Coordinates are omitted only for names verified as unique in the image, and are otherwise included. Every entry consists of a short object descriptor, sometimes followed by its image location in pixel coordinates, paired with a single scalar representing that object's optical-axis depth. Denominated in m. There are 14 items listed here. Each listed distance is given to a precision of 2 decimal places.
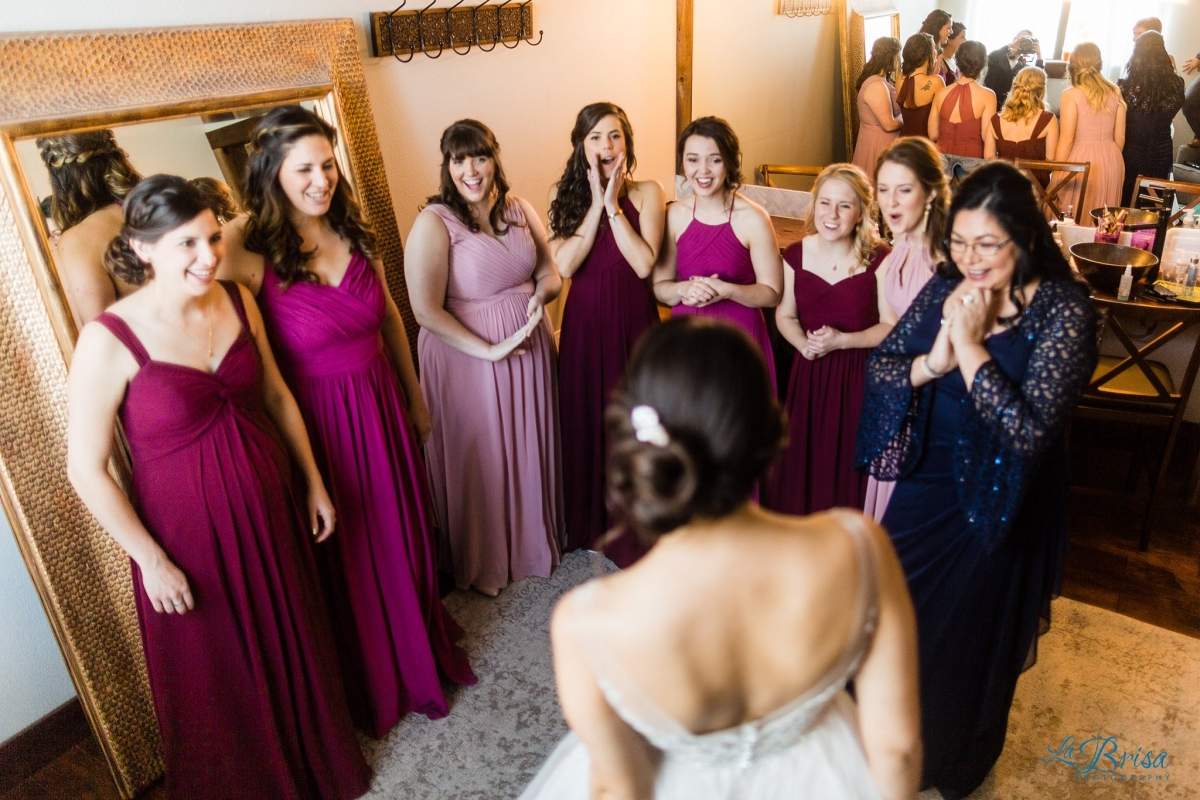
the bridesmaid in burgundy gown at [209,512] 1.73
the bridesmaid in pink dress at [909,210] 2.39
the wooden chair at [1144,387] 3.10
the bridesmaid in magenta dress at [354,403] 2.07
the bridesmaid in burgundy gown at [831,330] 2.61
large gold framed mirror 1.89
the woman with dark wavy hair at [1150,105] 5.31
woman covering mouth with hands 2.85
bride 0.92
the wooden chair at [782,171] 5.22
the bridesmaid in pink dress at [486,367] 2.59
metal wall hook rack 2.83
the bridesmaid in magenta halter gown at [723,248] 2.76
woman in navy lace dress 1.69
